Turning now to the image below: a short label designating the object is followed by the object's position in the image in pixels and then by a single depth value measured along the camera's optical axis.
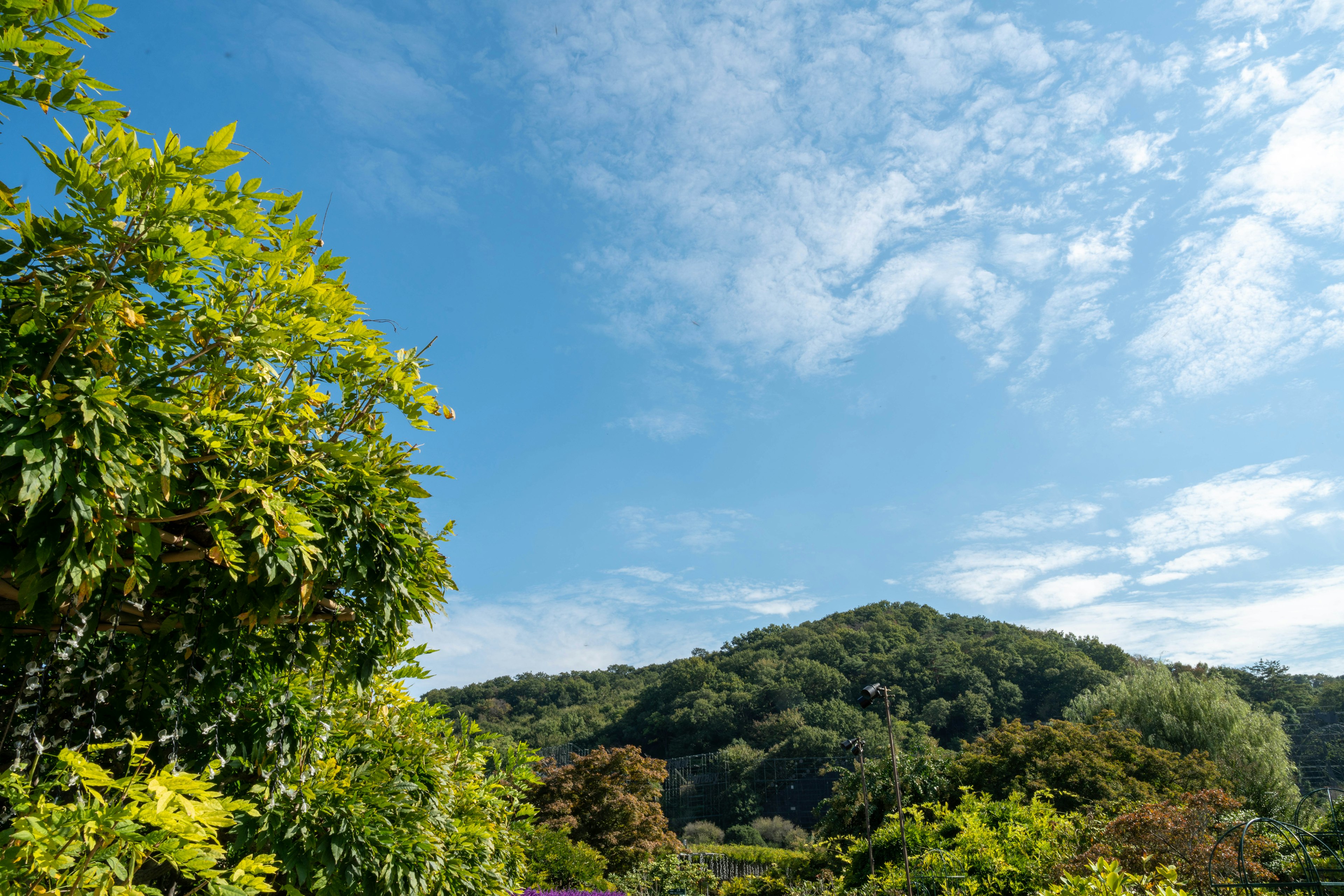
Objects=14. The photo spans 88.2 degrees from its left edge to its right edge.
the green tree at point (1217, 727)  14.70
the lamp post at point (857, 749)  9.99
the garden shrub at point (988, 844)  7.45
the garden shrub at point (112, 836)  1.66
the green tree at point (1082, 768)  12.28
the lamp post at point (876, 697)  8.23
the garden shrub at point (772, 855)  15.06
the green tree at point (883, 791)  14.76
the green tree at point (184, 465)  1.84
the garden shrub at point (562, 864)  10.37
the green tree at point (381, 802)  2.86
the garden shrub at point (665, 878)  12.59
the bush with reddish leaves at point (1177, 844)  6.07
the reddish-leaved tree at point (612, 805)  14.08
